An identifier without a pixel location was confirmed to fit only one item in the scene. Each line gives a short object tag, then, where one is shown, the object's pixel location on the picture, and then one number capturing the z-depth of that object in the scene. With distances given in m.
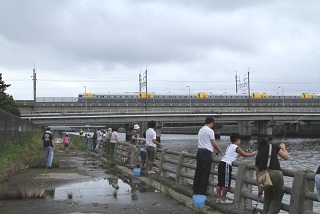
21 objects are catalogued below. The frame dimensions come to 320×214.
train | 109.38
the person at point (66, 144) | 27.20
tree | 68.42
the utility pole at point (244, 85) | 111.67
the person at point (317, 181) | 5.43
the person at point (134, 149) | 16.50
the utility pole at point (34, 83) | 91.45
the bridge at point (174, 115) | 72.94
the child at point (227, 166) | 8.01
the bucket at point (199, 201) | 8.01
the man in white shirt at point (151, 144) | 13.04
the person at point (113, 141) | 21.64
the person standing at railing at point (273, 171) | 6.36
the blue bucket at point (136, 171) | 13.37
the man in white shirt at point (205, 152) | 8.62
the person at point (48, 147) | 15.12
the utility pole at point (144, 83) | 101.36
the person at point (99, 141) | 27.00
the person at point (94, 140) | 29.60
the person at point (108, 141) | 22.14
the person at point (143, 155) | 14.20
